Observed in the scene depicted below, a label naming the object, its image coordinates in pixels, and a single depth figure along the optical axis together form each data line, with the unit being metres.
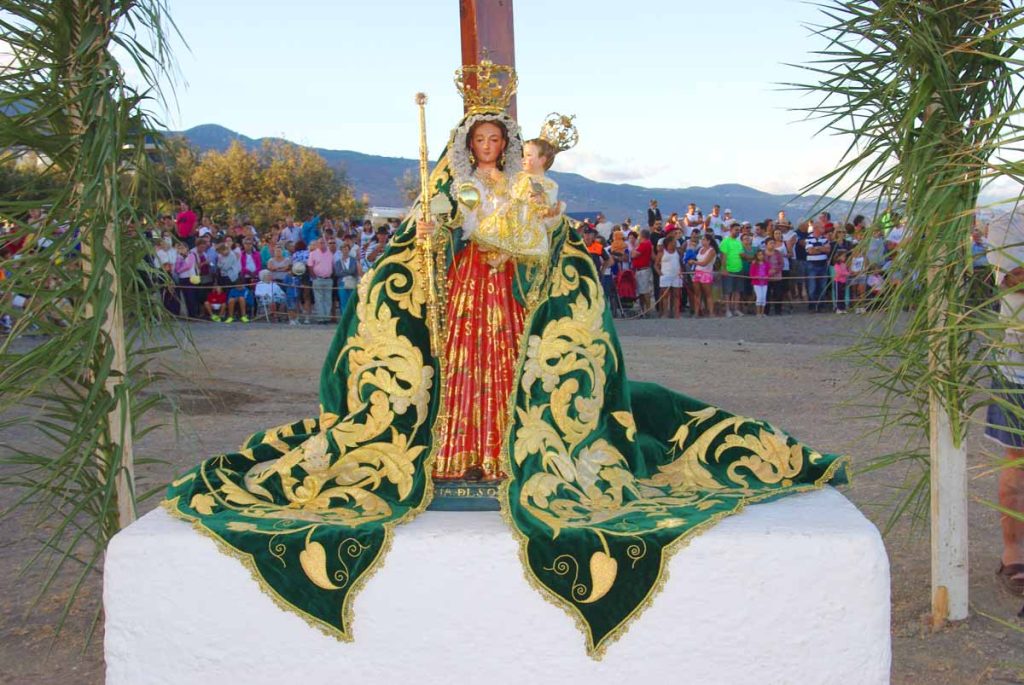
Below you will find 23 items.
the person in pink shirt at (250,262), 16.25
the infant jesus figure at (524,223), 4.49
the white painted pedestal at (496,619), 3.73
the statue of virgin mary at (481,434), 3.82
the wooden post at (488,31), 5.14
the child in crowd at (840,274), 15.55
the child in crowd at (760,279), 16.75
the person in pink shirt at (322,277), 15.85
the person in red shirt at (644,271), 16.81
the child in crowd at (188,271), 15.09
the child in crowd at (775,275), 16.69
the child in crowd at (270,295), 16.17
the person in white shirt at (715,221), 19.28
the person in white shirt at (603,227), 18.64
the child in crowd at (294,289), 16.19
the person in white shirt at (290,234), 18.31
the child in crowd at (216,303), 16.06
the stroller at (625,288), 17.23
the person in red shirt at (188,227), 16.11
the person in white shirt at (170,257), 14.21
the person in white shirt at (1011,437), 4.59
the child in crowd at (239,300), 16.08
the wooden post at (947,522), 4.49
